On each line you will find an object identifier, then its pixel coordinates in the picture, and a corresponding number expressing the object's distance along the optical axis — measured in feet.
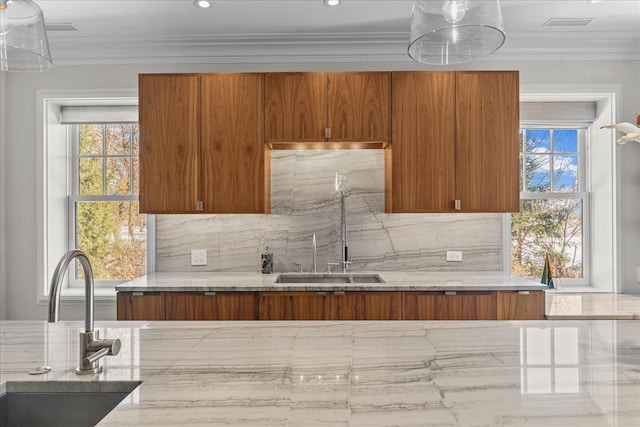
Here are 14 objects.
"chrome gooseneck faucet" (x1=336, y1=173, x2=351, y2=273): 11.28
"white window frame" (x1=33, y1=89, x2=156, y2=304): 11.49
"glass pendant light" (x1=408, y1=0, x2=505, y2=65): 4.52
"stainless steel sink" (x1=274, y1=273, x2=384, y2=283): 10.93
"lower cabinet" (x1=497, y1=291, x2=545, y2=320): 9.31
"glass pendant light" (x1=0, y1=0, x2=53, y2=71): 4.67
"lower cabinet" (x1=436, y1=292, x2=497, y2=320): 9.30
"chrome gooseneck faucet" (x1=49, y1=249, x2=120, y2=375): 3.81
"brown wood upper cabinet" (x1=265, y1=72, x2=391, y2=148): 10.25
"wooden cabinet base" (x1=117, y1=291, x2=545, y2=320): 9.31
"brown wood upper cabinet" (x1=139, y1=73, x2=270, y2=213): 10.35
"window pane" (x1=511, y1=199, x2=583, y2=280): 12.03
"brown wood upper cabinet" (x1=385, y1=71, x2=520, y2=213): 10.24
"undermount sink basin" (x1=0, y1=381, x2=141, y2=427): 3.65
